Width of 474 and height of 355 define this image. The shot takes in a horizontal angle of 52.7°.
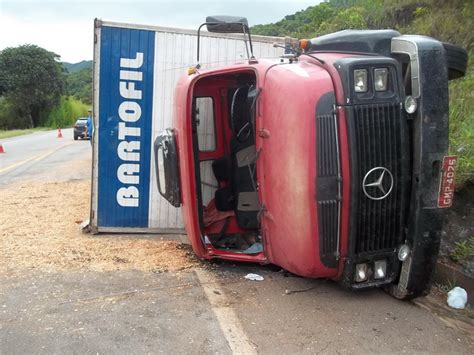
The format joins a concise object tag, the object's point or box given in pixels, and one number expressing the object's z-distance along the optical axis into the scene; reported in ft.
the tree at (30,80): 177.88
